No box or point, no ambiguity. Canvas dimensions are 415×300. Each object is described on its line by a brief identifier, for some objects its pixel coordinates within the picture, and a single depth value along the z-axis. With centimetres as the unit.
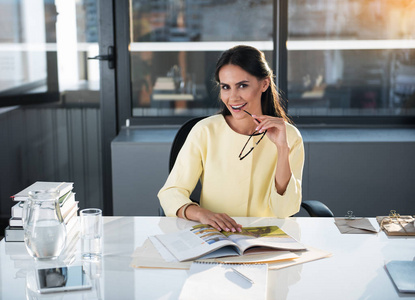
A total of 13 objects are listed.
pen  130
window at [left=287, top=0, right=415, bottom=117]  344
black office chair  206
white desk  126
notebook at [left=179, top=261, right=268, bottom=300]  124
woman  196
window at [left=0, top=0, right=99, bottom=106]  343
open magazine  146
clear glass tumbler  147
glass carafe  139
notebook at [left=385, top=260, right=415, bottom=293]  128
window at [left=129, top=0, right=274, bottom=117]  344
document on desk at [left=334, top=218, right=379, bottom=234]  170
